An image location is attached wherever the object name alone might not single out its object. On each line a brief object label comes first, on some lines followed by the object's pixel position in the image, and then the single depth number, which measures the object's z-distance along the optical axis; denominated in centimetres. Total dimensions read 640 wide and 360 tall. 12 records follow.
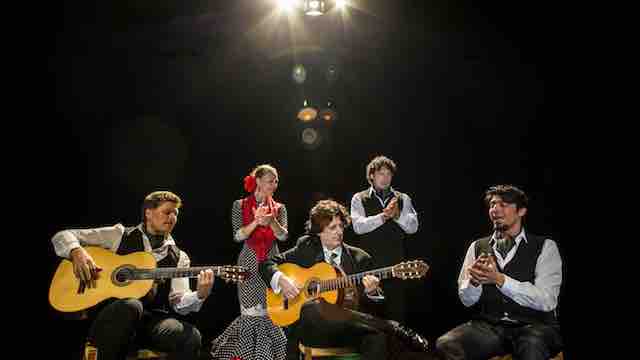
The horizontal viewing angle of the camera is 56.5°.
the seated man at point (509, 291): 341
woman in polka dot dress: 438
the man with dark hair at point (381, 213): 481
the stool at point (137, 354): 342
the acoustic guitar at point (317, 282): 386
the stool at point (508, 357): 344
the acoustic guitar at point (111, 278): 372
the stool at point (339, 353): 356
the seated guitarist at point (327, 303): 352
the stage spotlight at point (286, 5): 568
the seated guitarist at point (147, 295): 343
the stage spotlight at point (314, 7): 546
